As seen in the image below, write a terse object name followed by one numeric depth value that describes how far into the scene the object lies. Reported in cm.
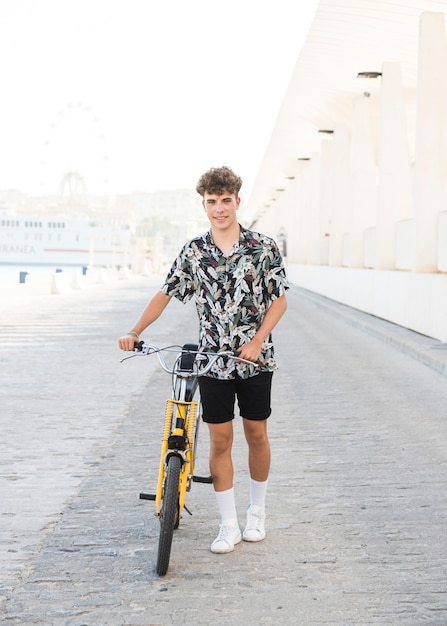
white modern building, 1805
